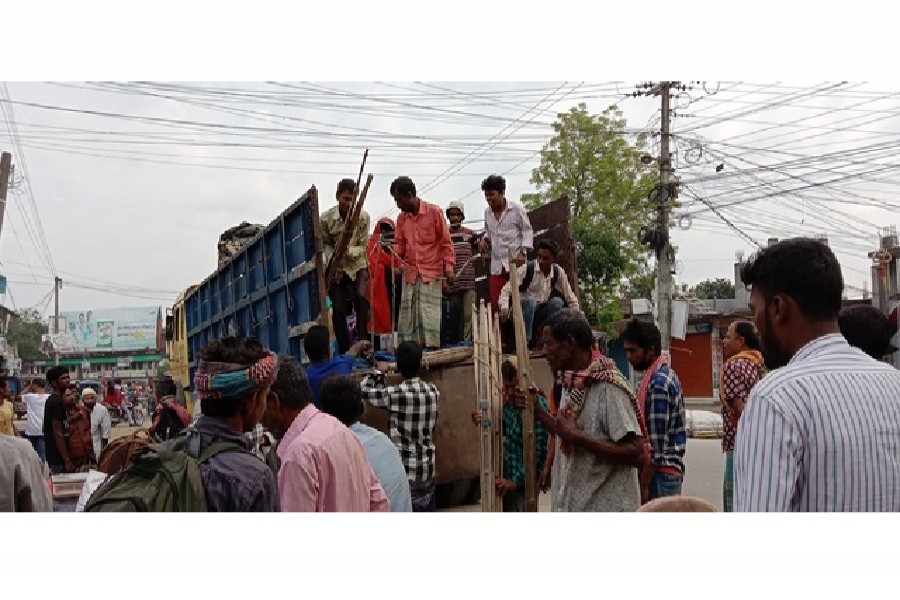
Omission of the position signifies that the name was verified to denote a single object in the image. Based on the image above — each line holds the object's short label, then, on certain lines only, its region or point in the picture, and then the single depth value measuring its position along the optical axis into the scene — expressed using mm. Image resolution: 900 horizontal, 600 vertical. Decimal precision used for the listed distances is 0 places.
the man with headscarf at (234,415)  2166
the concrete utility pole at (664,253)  17250
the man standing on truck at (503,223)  6488
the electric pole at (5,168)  13915
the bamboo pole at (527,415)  4324
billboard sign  41188
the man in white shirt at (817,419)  1727
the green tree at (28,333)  43375
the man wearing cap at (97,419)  8555
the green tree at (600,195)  16844
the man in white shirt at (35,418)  9836
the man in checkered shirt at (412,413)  5051
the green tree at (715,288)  38981
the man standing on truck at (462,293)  6953
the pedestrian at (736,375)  4422
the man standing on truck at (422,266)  6453
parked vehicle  5781
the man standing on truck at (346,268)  6594
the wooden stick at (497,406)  4938
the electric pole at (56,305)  34784
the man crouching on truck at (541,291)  6359
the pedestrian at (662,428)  3951
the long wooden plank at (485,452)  4953
